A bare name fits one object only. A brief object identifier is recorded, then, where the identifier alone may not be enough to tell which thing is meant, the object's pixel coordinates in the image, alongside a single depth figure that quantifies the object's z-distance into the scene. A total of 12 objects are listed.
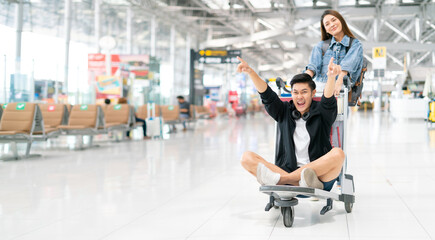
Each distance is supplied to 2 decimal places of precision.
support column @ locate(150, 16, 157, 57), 28.69
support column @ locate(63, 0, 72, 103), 19.09
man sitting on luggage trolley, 3.27
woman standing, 3.78
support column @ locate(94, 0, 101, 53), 21.62
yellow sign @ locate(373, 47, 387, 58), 27.53
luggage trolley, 3.16
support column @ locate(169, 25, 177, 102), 31.98
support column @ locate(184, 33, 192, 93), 35.53
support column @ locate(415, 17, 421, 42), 29.79
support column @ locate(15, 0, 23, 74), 16.08
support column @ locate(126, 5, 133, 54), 25.30
